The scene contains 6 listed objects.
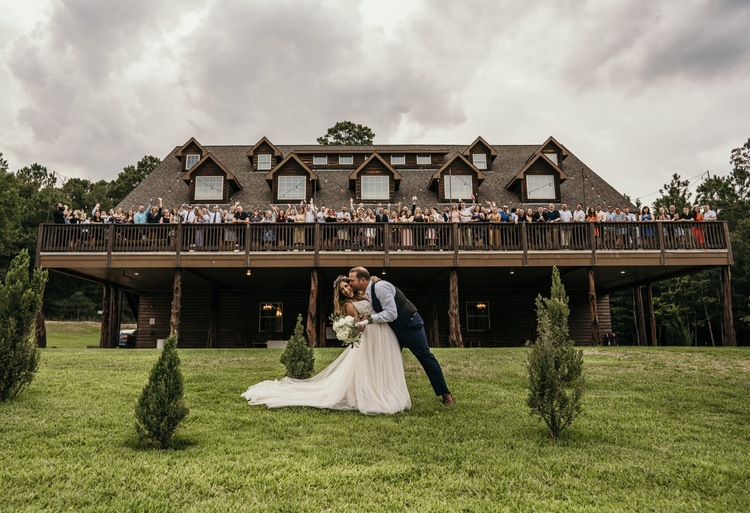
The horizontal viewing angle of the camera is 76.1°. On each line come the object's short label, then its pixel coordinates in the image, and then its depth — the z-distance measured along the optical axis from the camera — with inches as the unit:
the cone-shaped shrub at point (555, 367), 205.9
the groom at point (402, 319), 266.5
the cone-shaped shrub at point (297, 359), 319.0
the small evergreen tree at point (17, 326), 262.2
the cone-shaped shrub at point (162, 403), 193.5
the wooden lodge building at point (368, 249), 682.2
